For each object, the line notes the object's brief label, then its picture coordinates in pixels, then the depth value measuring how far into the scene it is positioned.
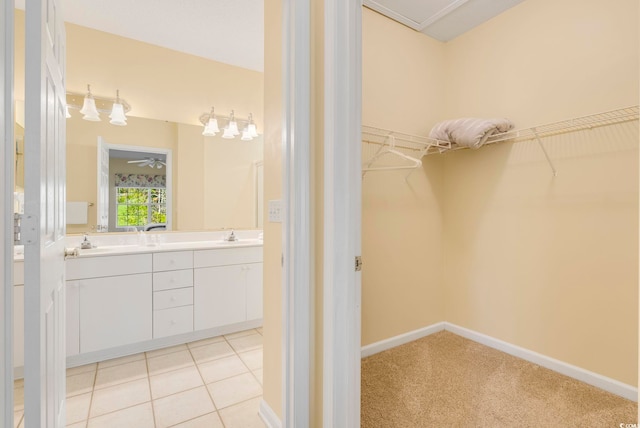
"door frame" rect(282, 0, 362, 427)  1.12
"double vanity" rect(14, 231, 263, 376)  2.14
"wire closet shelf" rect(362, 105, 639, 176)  1.79
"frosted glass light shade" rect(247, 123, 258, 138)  3.30
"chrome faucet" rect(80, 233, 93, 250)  2.41
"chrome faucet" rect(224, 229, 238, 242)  3.02
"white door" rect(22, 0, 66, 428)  0.86
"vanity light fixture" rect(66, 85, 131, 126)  2.55
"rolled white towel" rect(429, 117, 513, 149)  2.13
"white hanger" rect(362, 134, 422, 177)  2.11
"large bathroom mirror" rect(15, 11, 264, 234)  2.56
